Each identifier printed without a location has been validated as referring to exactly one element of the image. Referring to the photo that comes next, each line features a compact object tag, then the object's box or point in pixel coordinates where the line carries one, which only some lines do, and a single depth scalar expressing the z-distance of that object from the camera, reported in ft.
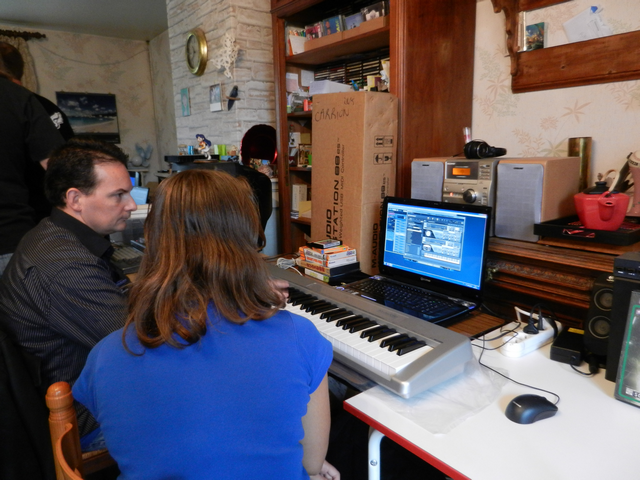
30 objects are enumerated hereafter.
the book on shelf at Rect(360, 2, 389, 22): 6.37
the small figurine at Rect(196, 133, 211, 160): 10.81
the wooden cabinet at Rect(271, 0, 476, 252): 5.72
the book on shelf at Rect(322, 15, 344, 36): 7.23
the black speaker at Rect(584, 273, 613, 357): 3.60
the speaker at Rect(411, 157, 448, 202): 5.43
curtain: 17.34
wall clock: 10.47
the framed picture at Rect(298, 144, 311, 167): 8.51
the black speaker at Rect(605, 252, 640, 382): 3.18
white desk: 2.54
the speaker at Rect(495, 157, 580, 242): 4.57
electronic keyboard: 3.27
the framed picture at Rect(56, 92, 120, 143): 18.94
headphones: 5.11
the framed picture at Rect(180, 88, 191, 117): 12.01
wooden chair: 2.46
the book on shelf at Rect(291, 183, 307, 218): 8.52
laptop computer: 4.45
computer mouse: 2.93
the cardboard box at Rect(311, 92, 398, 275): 5.77
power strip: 3.86
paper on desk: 3.00
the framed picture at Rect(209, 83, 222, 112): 10.24
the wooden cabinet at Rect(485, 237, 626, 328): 4.06
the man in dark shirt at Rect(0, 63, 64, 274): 5.54
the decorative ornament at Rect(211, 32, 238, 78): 9.37
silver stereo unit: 4.92
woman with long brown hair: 2.31
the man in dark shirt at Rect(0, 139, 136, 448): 3.66
